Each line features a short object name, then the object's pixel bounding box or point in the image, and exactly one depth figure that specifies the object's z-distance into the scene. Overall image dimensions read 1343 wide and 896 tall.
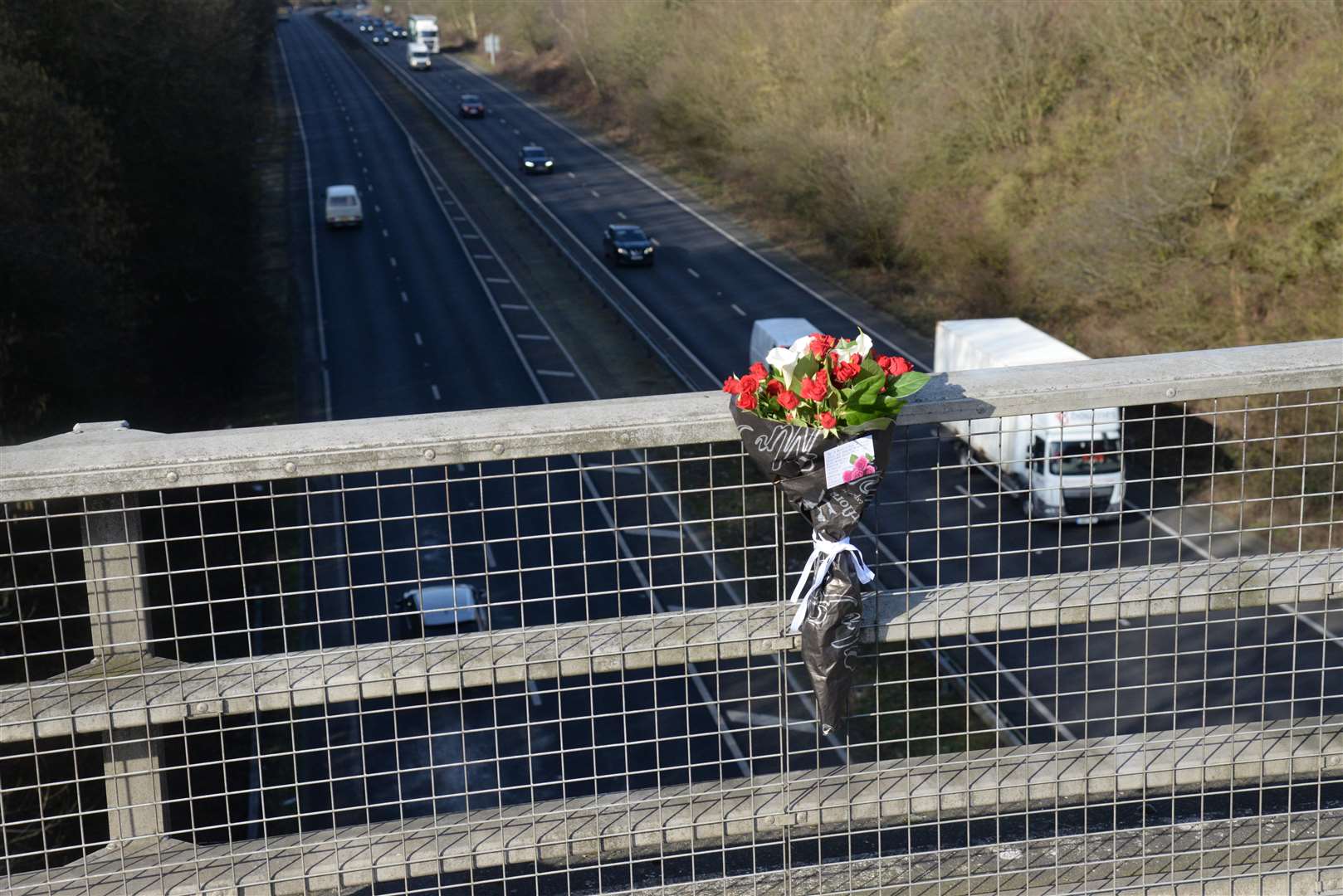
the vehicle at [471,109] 76.94
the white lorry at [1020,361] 24.39
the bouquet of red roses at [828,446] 4.01
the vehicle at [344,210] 54.66
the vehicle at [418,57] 100.12
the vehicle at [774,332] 33.84
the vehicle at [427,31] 105.31
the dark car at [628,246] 47.84
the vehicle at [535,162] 62.97
